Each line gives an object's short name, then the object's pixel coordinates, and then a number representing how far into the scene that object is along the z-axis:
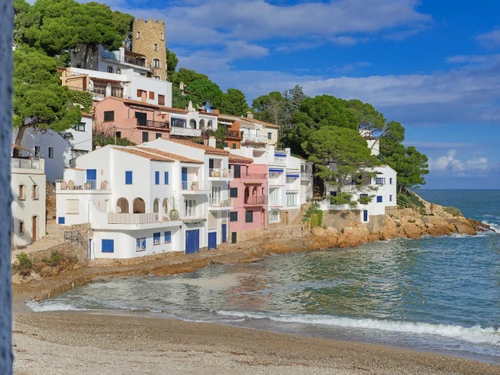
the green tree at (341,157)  66.75
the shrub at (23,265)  31.66
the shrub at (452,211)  85.89
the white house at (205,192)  46.47
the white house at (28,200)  35.19
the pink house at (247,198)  53.50
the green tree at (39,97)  39.28
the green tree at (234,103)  87.44
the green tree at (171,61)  96.25
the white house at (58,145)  46.62
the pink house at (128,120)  57.78
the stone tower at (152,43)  86.69
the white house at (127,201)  39.88
